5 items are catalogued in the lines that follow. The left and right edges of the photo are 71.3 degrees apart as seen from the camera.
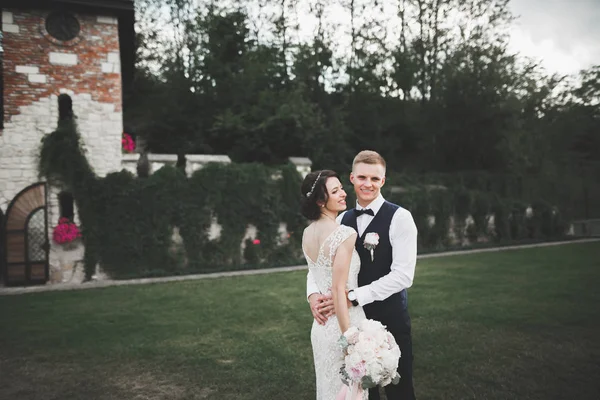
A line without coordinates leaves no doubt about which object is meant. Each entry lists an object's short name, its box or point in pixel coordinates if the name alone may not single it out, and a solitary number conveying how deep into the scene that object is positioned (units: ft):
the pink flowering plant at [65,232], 36.60
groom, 9.30
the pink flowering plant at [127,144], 42.52
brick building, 36.47
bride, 9.57
